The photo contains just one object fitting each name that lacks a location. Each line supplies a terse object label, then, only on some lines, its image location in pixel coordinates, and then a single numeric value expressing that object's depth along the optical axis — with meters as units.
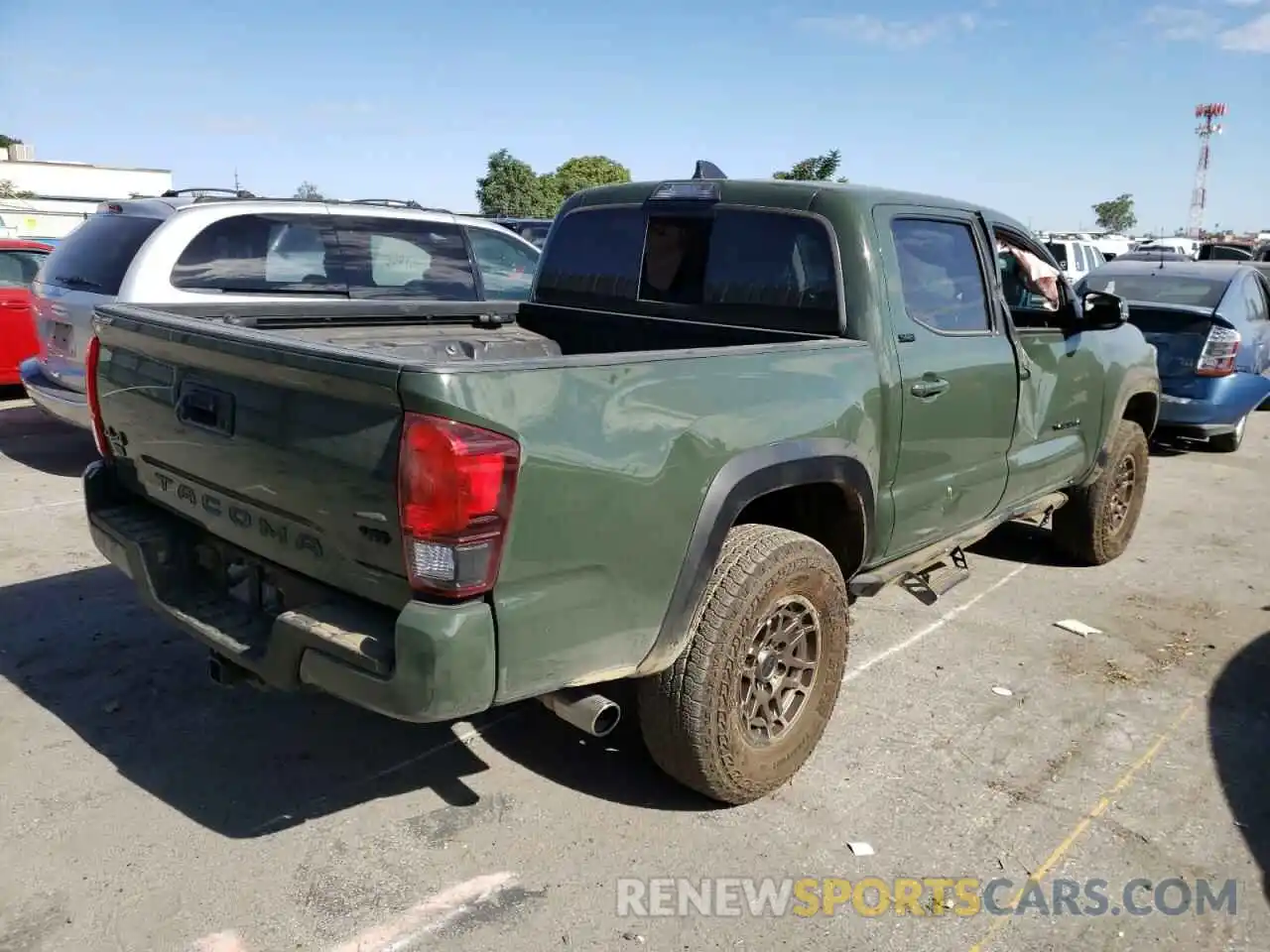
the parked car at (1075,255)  20.47
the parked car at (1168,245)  29.14
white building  56.31
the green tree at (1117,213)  99.62
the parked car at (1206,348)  8.43
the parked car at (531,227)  13.73
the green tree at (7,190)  45.28
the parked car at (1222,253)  21.42
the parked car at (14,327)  9.36
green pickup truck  2.40
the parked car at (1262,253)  21.92
